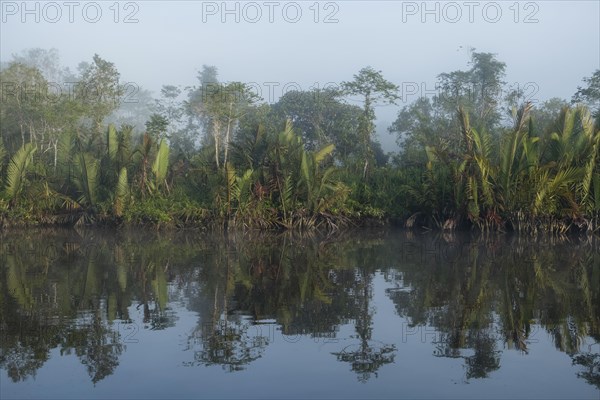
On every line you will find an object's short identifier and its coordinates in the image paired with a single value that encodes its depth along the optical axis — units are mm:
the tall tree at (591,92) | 29375
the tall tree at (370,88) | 28297
